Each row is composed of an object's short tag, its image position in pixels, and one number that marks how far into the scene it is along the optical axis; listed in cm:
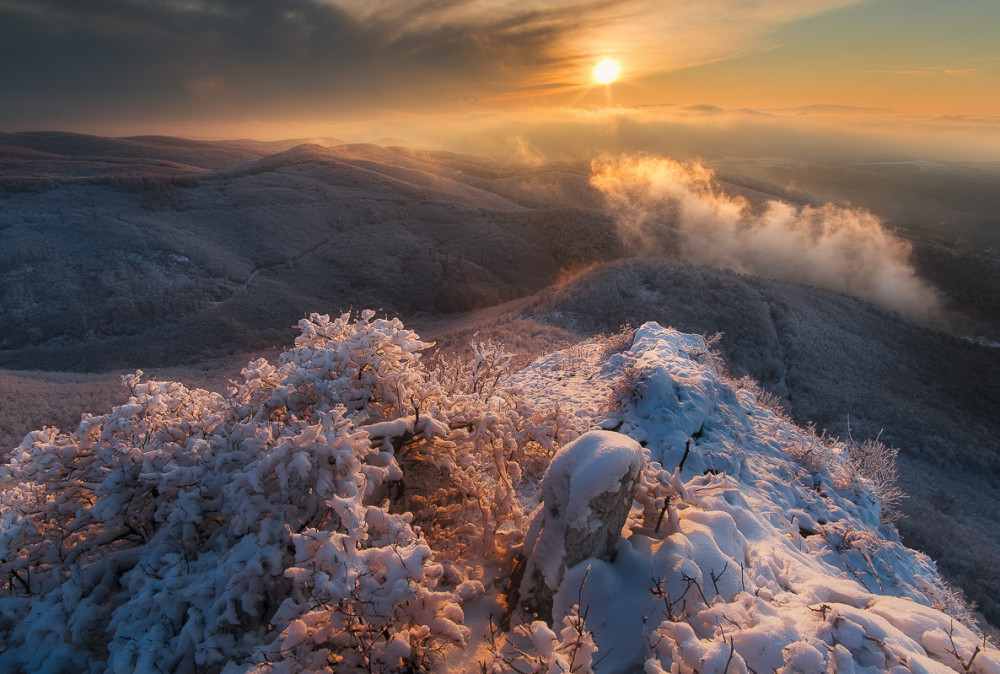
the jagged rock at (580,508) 400
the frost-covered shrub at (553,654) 290
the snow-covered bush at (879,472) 1127
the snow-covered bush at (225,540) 317
